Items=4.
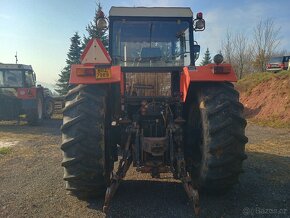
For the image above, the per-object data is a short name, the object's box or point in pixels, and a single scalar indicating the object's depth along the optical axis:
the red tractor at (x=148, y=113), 2.89
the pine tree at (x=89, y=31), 18.90
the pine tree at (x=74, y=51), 21.59
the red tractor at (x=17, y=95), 9.89
